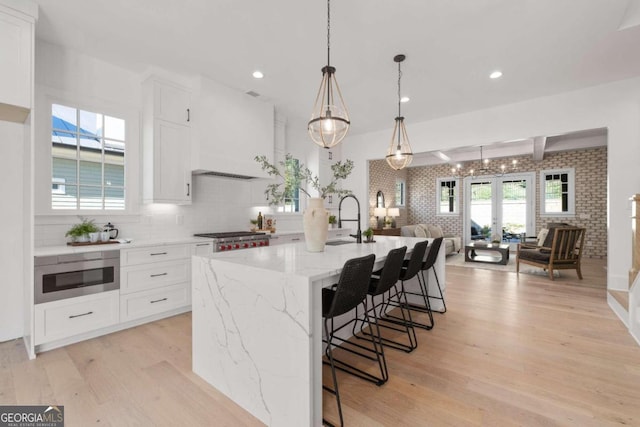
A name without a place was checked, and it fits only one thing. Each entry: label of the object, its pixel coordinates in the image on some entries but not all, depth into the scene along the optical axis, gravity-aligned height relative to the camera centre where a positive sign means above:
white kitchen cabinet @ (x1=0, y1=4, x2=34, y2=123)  2.34 +1.21
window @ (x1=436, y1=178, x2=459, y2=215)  9.78 +0.56
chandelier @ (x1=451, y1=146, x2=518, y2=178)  8.68 +1.26
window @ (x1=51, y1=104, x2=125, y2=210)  3.14 +0.58
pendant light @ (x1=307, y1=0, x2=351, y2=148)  2.48 +0.74
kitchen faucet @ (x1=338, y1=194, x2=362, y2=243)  3.19 -0.27
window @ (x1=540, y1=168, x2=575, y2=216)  7.89 +0.58
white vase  2.34 -0.10
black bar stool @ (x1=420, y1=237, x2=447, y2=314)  3.23 -0.58
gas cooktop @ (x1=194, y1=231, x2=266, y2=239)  3.95 -0.32
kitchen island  1.57 -0.70
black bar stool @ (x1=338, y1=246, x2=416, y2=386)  2.15 -0.57
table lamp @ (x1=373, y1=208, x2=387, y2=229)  8.24 +0.01
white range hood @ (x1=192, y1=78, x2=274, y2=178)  3.88 +1.15
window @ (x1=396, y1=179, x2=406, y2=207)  10.06 +0.71
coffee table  6.61 -0.91
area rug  5.83 -1.15
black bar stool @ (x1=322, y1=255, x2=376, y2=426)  1.73 -0.48
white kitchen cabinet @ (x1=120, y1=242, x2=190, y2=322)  3.11 -0.78
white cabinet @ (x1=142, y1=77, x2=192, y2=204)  3.61 +0.87
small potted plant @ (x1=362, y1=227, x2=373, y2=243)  3.23 -0.25
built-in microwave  2.58 -0.59
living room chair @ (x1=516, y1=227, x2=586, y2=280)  5.12 -0.70
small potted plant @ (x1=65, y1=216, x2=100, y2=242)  3.04 -0.21
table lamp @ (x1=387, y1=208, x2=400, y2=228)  8.45 +0.01
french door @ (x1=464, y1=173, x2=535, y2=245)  8.55 +0.17
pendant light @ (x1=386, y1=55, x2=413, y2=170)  3.63 +0.68
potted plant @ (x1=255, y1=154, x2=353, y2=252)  2.34 -0.02
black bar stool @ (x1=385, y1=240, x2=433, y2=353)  2.80 -0.50
